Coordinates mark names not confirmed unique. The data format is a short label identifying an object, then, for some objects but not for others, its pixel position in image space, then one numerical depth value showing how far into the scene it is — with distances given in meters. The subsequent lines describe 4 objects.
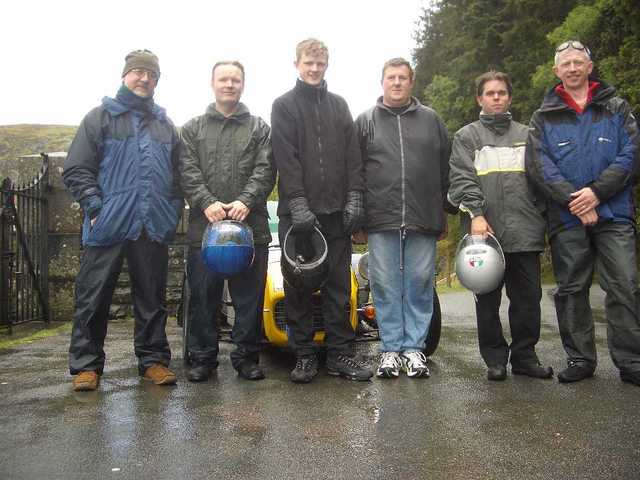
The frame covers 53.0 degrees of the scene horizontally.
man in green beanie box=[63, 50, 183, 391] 4.21
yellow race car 4.85
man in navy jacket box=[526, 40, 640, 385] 4.09
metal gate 6.46
